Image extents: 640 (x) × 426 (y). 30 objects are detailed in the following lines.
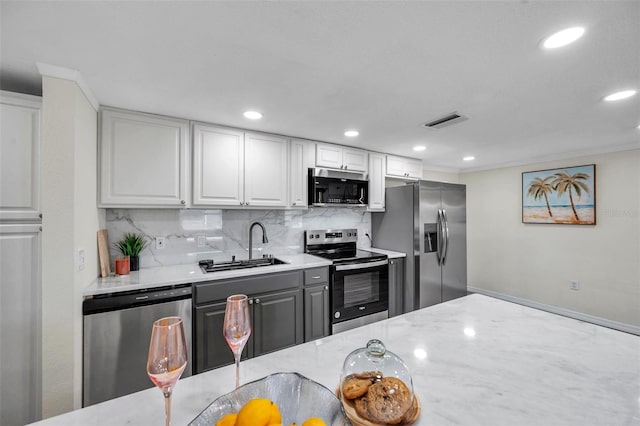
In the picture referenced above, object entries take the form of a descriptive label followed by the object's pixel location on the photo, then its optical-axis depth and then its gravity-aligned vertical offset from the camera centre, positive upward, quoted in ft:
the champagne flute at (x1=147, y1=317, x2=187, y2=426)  1.79 -0.99
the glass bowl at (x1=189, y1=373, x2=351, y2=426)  1.76 -1.31
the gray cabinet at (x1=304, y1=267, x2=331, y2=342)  8.52 -2.96
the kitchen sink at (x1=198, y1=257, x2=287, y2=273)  7.89 -1.63
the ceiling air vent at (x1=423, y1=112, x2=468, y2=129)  7.71 +2.81
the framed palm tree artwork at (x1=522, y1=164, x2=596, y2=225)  11.78 +0.84
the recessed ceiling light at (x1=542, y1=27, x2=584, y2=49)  4.10 +2.80
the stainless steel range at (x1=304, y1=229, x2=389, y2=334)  9.21 -2.56
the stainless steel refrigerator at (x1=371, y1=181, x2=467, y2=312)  10.87 -1.02
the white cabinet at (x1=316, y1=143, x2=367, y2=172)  10.39 +2.27
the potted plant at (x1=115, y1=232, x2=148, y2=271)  7.43 -0.98
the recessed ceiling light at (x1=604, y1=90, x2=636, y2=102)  6.18 +2.81
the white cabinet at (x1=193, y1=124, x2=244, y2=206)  7.98 +1.45
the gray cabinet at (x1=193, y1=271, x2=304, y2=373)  6.83 -2.88
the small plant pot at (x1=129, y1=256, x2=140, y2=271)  7.41 -1.39
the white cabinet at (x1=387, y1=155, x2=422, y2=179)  12.53 +2.24
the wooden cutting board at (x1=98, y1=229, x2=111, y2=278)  6.72 -1.11
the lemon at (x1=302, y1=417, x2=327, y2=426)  1.49 -1.18
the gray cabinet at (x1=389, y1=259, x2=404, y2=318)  10.68 -2.99
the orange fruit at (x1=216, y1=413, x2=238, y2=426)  1.56 -1.23
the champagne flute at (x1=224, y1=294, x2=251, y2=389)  2.46 -1.05
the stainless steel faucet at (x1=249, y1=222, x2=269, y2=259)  8.45 -0.98
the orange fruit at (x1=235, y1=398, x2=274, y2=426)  1.47 -1.13
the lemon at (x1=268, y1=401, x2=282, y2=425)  1.53 -1.19
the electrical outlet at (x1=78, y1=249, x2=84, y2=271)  5.41 -0.96
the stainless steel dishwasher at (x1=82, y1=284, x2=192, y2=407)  5.63 -2.78
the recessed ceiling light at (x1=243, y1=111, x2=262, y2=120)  7.40 +2.79
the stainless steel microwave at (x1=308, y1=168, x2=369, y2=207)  10.02 +0.94
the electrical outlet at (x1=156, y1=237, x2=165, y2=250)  8.23 -0.94
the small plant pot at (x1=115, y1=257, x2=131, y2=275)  6.88 -1.38
